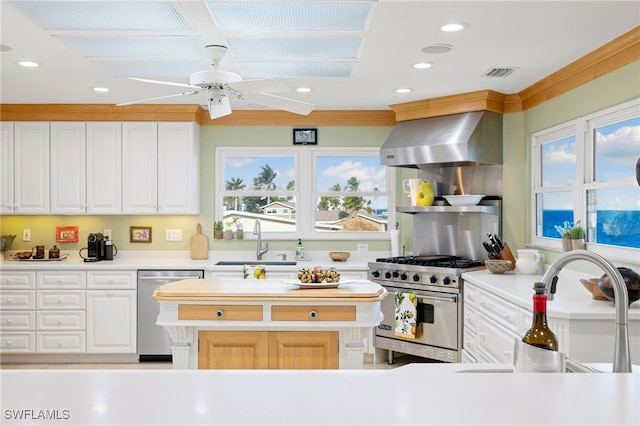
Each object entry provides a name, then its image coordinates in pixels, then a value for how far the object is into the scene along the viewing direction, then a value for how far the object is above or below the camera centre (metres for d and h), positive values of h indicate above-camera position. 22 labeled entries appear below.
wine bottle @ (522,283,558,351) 1.28 -0.26
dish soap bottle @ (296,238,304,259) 5.86 -0.37
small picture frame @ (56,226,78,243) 5.90 -0.18
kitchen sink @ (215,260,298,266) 5.59 -0.46
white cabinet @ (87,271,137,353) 5.31 -0.88
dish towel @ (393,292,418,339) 4.80 -0.85
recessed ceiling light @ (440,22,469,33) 3.08 +1.06
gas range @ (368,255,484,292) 4.63 -0.47
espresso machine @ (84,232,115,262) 5.64 -0.31
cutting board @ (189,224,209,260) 5.83 -0.31
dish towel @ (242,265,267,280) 4.23 -0.43
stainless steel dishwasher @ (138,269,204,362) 5.27 -0.89
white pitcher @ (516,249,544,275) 4.43 -0.37
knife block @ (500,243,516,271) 4.66 -0.32
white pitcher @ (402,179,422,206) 5.44 +0.28
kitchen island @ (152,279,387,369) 3.29 -0.65
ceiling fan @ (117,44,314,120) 3.01 +0.72
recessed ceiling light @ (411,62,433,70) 3.92 +1.07
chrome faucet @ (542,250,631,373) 1.28 -0.21
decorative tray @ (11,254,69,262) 5.54 -0.42
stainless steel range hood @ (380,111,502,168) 4.82 +0.67
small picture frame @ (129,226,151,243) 5.95 -0.18
